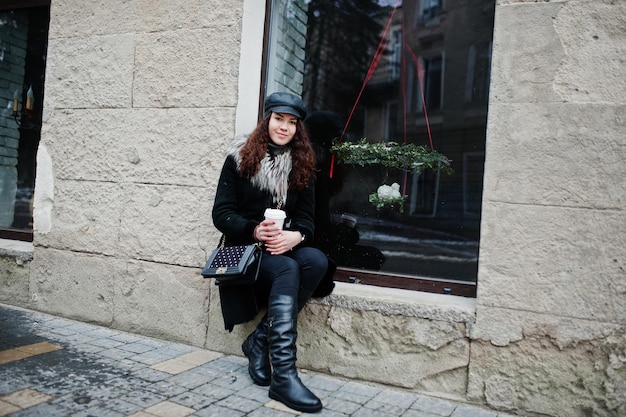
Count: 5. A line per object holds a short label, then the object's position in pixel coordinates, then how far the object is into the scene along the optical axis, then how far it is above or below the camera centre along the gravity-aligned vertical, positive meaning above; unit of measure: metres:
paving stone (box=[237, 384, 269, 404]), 2.59 -1.02
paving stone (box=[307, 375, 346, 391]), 2.85 -1.02
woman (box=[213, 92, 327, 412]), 2.71 -0.08
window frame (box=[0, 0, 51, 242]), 4.47 -0.36
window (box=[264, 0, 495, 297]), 3.54 +0.85
